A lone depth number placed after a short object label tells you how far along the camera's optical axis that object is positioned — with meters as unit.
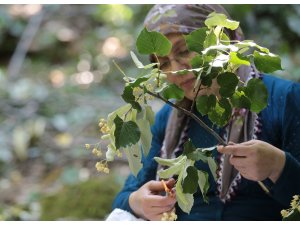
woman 2.44
